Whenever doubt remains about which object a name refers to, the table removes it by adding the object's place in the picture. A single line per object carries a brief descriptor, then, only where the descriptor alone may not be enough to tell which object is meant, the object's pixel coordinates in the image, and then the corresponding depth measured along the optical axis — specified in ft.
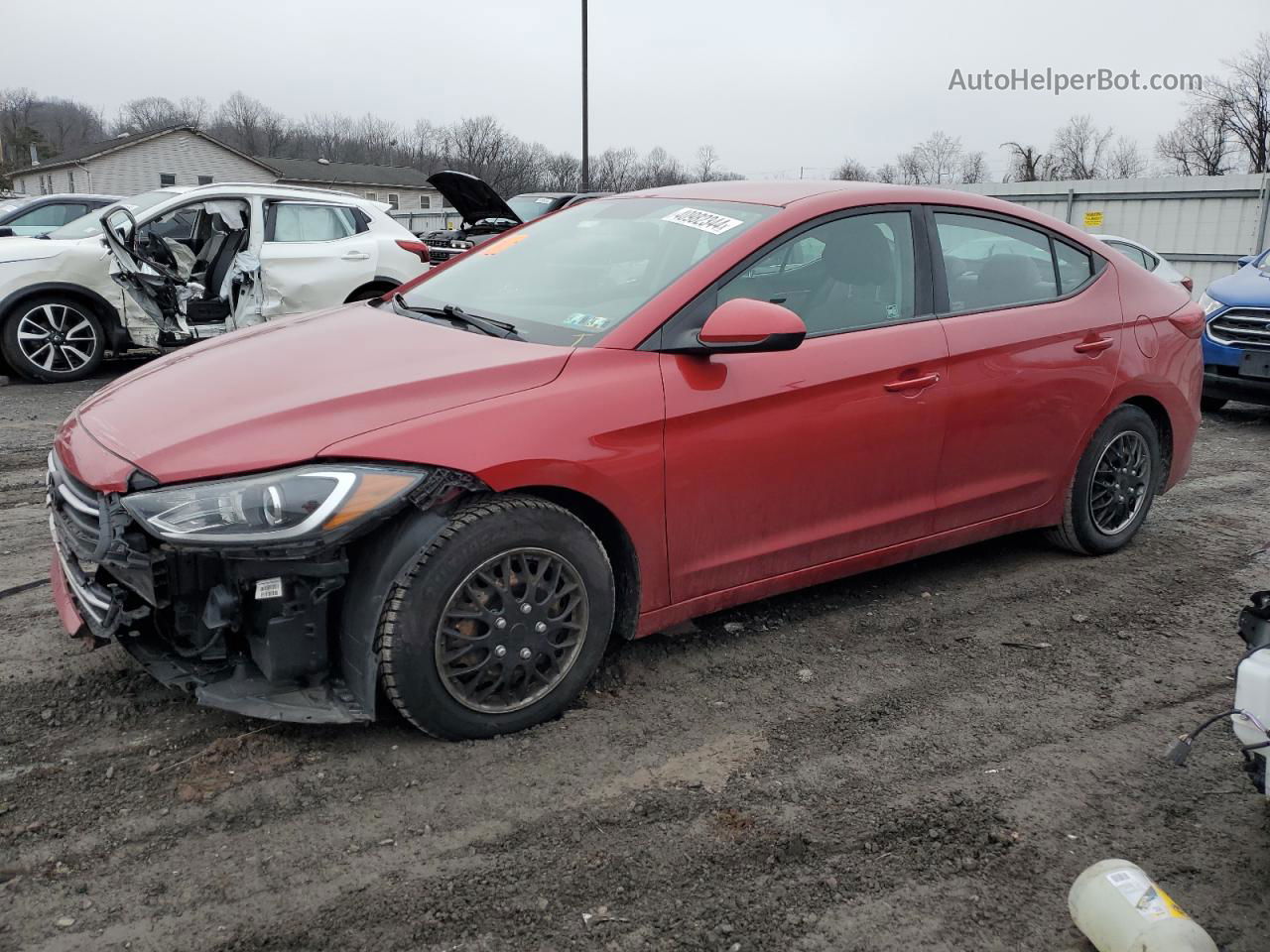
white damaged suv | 29.55
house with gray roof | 188.24
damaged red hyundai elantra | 9.09
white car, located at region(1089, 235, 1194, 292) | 37.06
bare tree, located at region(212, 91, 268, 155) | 293.23
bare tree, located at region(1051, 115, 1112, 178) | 185.57
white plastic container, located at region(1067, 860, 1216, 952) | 7.13
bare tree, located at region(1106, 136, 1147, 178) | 190.40
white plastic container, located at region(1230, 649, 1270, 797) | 7.49
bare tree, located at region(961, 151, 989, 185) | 171.74
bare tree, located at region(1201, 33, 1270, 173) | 153.69
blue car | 27.73
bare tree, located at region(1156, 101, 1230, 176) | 163.73
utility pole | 75.09
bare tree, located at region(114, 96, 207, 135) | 305.12
